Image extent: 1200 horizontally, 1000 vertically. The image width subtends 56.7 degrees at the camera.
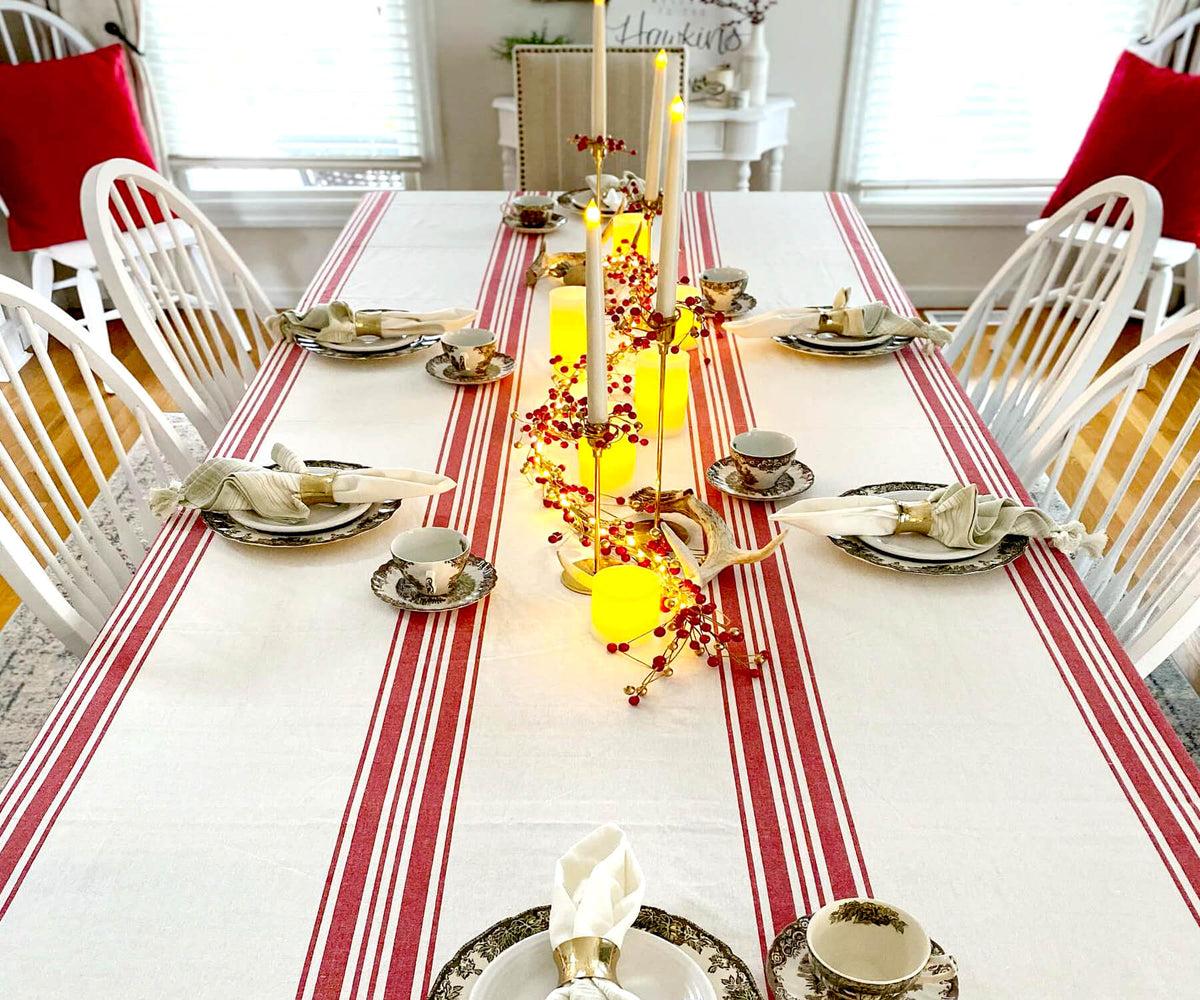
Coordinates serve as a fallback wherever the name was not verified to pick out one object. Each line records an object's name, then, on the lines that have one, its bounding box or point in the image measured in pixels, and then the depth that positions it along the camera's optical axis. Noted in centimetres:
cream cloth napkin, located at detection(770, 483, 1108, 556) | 116
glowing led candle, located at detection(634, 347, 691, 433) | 140
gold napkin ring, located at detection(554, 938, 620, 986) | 72
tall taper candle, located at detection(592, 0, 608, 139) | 140
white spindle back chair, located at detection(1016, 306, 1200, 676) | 124
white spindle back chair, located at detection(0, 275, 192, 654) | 122
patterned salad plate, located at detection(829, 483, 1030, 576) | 114
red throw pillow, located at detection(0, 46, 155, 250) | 304
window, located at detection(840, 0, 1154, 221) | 340
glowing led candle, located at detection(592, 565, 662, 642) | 103
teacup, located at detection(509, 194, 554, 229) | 215
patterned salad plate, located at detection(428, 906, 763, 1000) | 72
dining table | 78
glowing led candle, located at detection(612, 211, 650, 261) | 179
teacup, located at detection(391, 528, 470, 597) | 108
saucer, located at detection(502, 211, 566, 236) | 216
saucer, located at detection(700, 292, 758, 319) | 177
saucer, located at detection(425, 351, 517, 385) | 155
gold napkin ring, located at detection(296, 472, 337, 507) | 122
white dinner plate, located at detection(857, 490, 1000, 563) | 115
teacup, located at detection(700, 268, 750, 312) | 176
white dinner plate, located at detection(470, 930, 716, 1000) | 72
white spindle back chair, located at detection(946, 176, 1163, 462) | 159
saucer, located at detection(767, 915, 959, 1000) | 71
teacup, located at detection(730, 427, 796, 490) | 125
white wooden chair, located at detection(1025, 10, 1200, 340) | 300
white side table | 325
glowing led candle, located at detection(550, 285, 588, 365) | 152
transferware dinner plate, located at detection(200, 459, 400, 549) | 119
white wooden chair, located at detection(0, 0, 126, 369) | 301
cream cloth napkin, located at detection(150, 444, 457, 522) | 121
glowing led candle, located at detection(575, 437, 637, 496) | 128
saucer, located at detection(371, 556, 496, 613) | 109
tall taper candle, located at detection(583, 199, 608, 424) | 86
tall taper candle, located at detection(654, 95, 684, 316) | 95
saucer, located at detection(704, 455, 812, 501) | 127
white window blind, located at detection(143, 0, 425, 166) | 342
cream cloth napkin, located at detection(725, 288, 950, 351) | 165
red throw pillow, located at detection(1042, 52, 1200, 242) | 304
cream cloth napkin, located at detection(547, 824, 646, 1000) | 73
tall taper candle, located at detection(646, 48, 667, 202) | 121
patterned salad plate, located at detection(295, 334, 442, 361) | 162
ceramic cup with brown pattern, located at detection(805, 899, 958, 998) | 70
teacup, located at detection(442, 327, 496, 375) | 154
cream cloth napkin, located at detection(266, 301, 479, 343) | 165
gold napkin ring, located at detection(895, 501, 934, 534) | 118
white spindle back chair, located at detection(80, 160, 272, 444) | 165
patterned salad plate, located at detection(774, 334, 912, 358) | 163
